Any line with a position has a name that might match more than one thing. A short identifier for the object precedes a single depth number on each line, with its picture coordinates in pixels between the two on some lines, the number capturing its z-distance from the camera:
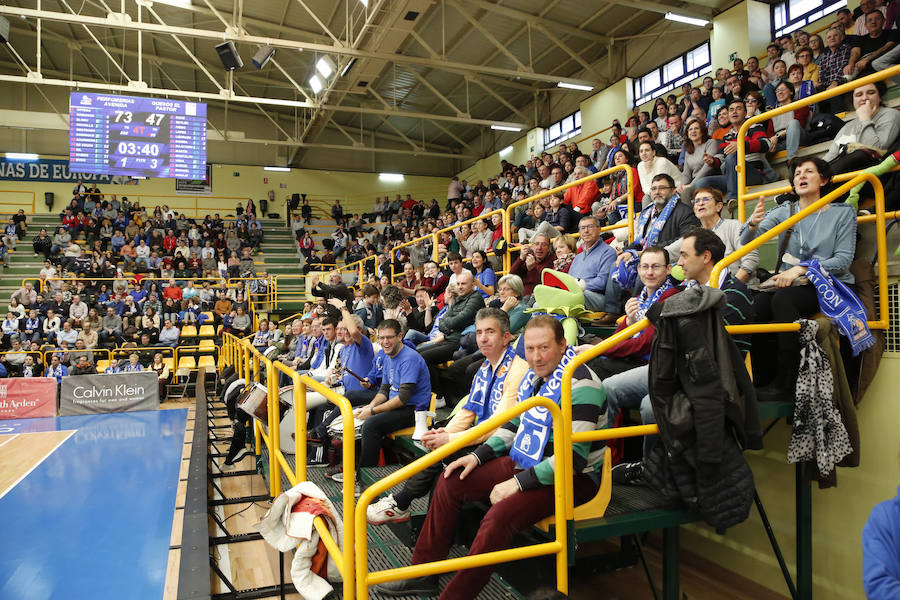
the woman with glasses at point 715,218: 4.11
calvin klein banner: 11.91
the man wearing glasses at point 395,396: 4.15
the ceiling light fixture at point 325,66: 12.44
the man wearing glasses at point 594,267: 4.79
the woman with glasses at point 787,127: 5.73
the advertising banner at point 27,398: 11.59
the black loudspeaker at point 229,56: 10.98
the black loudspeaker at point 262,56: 11.41
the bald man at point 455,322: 5.57
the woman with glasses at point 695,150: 6.54
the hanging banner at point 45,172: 21.28
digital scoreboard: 11.55
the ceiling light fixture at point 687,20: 10.83
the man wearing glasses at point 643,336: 3.38
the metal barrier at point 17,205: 21.23
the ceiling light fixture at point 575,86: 14.08
